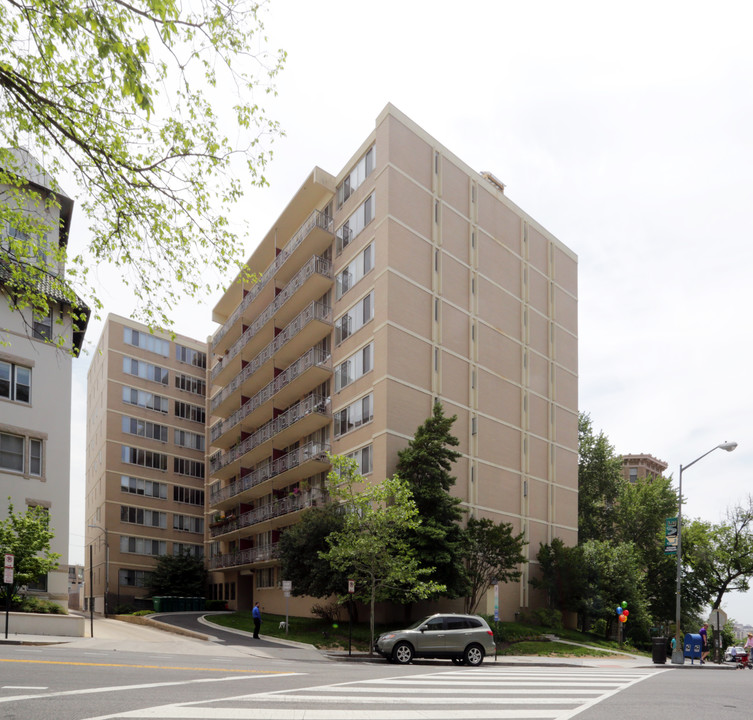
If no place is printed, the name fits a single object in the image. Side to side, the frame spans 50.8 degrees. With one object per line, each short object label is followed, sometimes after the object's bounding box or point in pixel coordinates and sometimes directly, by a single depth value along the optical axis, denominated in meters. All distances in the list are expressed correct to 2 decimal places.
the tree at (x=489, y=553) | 36.81
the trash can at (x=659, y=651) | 31.41
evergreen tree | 33.50
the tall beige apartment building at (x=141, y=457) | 62.31
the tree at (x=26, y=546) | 28.50
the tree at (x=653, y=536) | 61.19
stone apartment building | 33.81
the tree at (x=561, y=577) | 43.91
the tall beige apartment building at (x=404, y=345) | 39.38
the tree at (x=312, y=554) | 33.62
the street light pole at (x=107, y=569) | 55.22
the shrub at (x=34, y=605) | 29.66
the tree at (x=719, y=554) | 60.94
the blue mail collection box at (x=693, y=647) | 33.38
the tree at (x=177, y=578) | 59.31
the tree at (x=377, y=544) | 30.30
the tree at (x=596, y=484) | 61.66
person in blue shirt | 32.94
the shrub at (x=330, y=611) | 37.62
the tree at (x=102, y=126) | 8.41
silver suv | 24.66
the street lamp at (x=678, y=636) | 32.12
